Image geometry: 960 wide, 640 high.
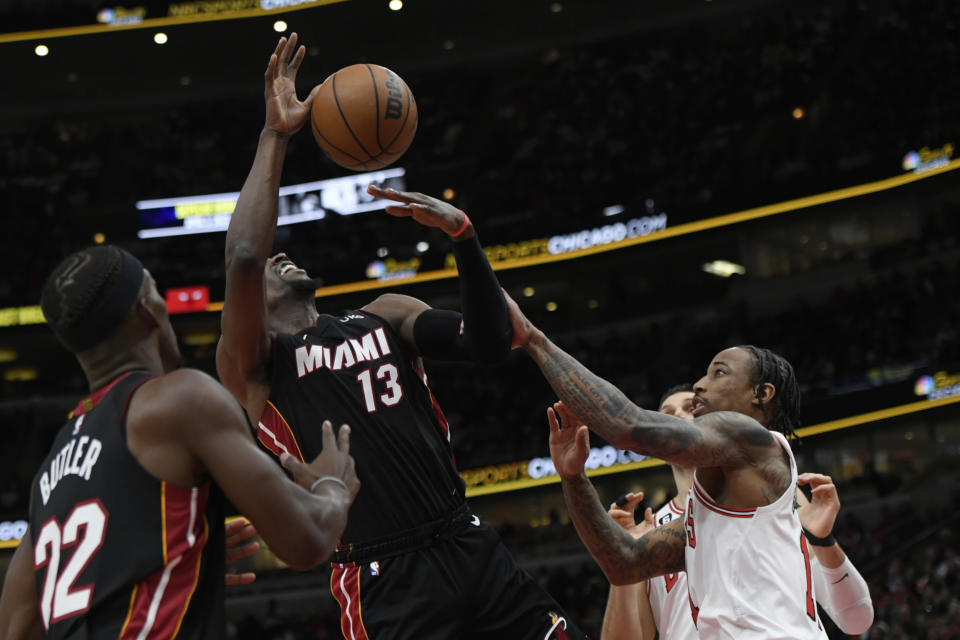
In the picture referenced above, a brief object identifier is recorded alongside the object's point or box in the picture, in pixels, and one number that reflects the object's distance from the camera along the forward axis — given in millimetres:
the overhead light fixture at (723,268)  24141
